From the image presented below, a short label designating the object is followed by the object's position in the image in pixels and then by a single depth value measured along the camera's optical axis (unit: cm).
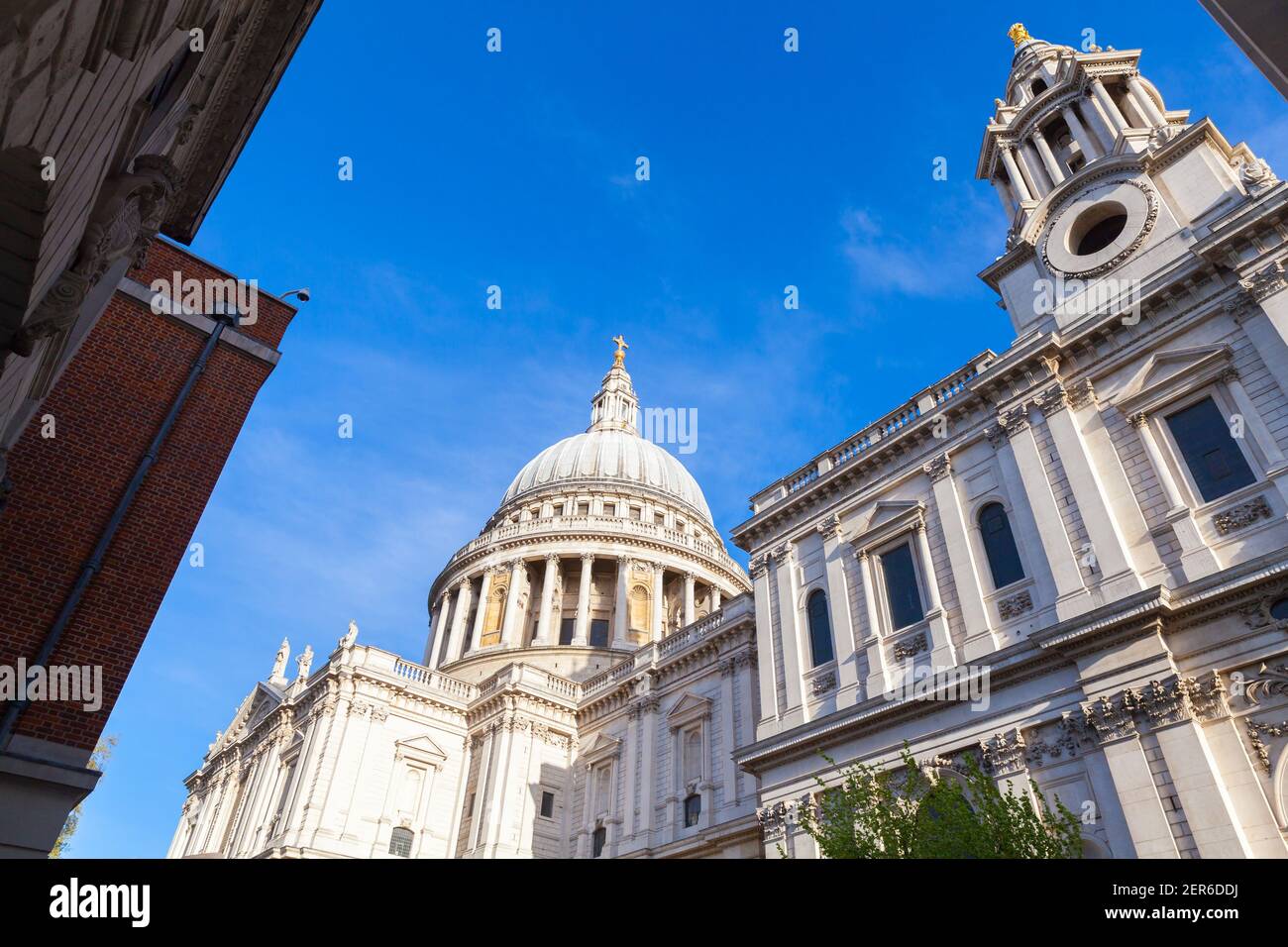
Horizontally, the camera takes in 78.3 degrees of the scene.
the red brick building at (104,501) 1146
